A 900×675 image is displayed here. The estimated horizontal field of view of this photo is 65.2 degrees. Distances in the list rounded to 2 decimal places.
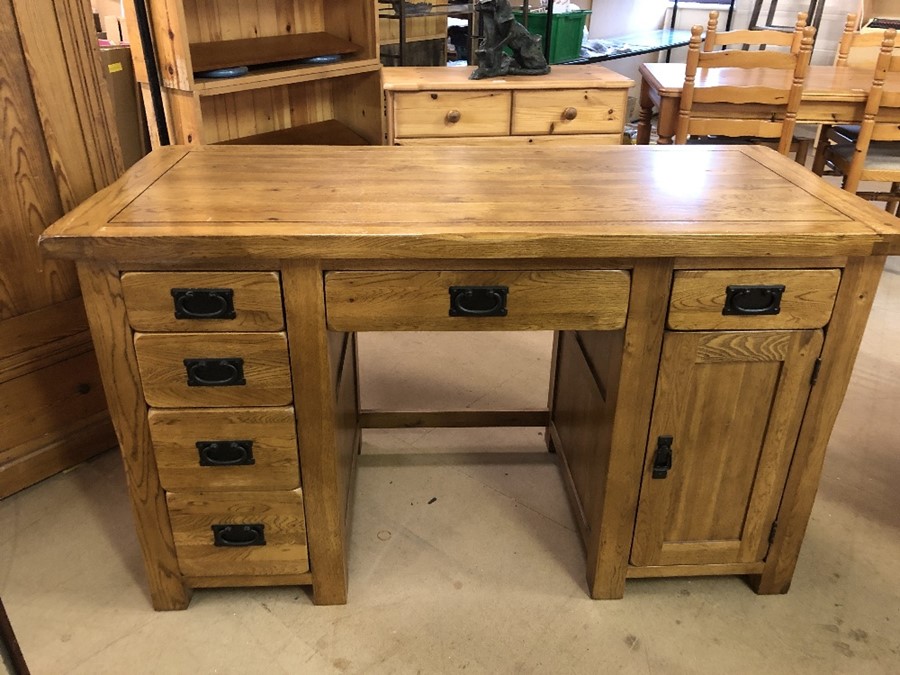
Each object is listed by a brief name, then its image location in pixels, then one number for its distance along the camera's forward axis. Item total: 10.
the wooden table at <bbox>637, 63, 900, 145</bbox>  3.22
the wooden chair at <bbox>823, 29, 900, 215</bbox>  3.06
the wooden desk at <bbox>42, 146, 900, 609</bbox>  1.26
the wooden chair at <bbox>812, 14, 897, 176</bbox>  3.79
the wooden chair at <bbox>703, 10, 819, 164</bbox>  3.42
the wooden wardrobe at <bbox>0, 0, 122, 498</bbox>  1.66
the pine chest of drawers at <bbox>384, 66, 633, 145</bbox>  2.96
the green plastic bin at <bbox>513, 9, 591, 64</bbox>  4.25
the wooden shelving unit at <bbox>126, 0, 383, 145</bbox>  2.24
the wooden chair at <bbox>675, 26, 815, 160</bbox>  3.13
